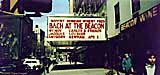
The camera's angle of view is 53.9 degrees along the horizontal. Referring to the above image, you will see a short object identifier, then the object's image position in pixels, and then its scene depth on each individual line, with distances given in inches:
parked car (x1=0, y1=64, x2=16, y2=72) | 265.0
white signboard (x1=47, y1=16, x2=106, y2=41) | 535.6
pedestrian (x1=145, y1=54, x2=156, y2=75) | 253.7
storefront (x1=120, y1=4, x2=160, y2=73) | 280.9
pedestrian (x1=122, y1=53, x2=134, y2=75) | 294.8
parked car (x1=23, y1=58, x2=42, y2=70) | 819.8
